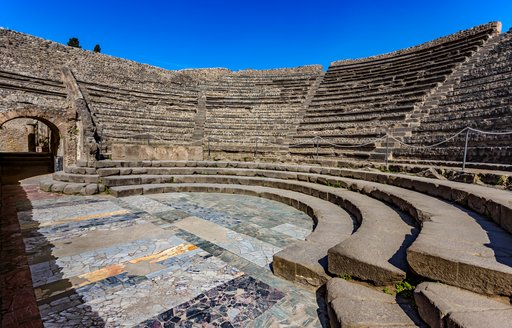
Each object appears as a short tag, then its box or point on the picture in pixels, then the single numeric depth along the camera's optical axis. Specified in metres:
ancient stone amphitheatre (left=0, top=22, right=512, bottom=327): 2.19
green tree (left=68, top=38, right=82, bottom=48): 36.41
